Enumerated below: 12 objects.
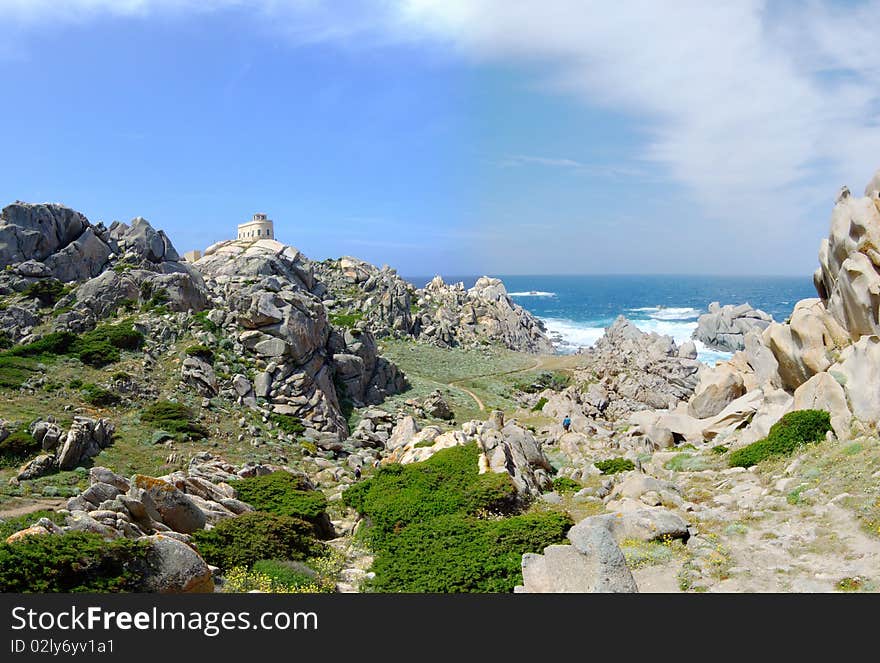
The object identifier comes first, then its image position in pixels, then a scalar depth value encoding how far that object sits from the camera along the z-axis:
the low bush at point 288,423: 35.09
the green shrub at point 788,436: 19.50
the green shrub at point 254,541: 14.09
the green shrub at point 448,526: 13.44
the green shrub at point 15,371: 30.64
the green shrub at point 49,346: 35.25
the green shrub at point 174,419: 30.42
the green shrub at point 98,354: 35.47
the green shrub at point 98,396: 31.11
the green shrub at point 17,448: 22.88
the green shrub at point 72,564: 10.04
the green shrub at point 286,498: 18.86
